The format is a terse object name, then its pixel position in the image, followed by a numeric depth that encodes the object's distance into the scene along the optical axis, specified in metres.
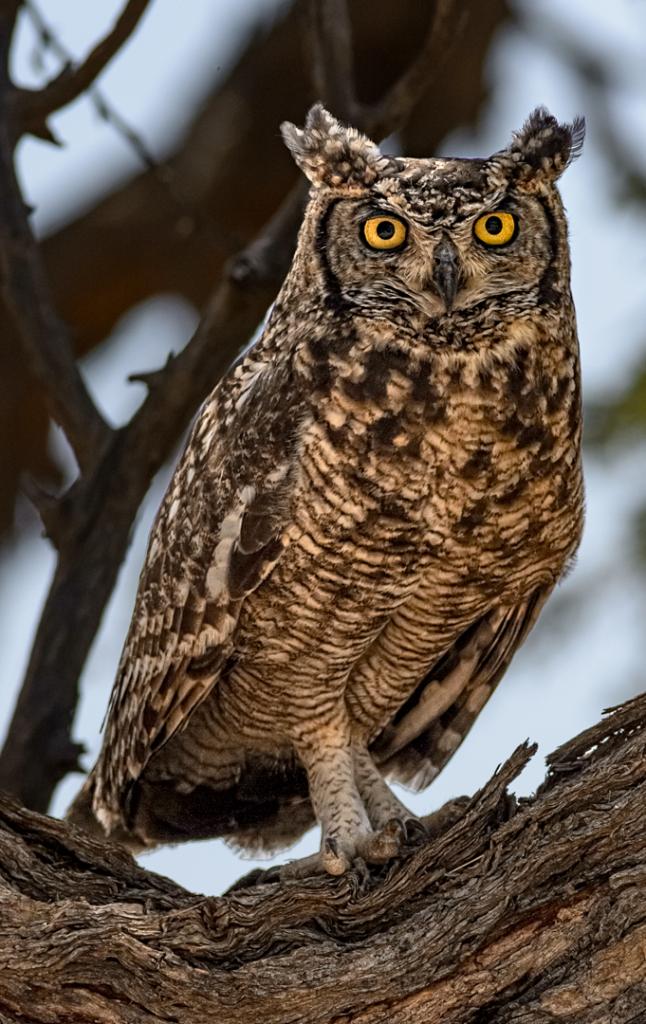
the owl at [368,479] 7.08
